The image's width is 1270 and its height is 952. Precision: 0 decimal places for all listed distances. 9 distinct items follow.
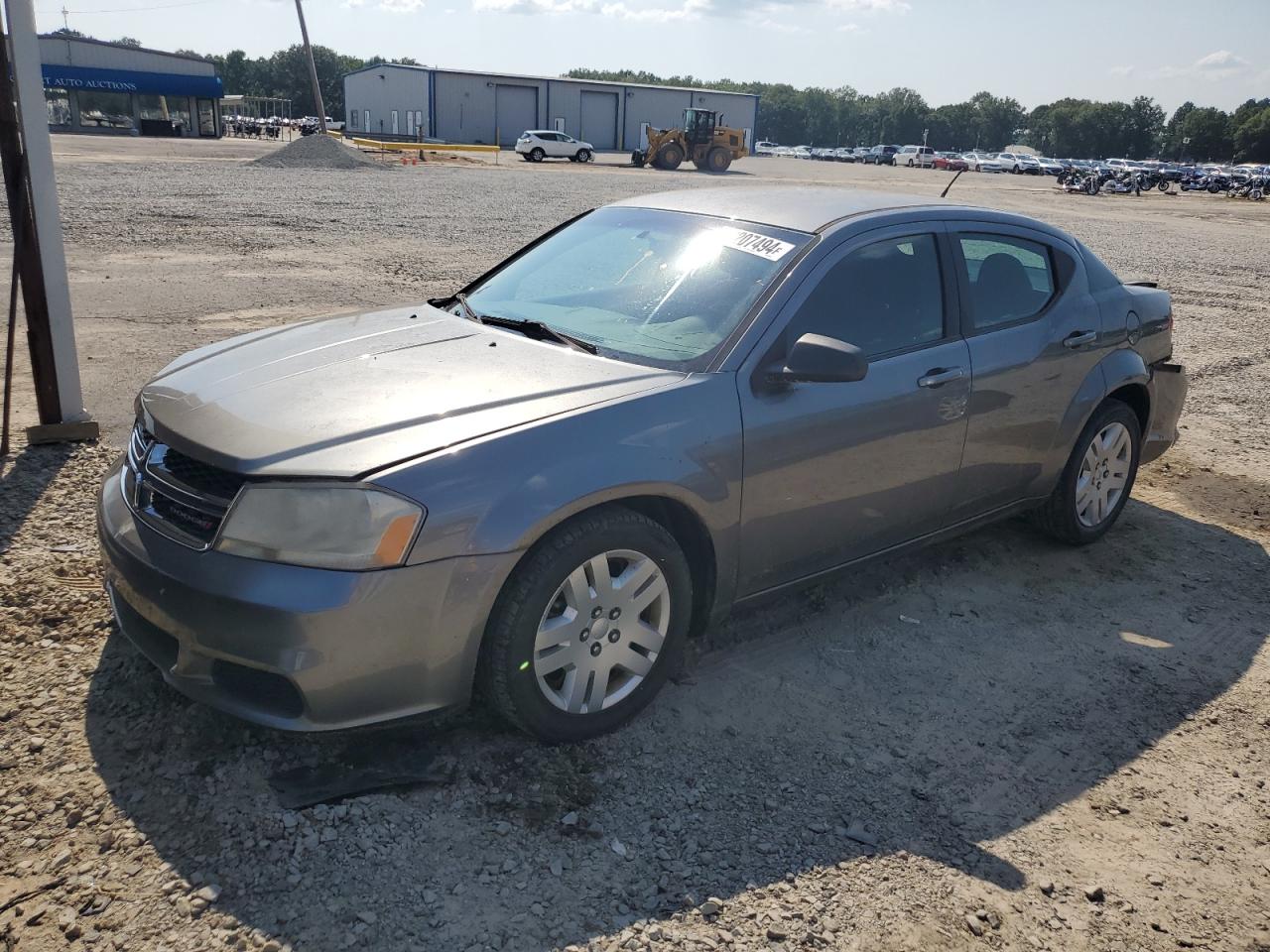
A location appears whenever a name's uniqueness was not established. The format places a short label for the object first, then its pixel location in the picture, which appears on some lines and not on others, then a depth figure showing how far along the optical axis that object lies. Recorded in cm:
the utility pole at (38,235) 536
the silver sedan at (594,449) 278
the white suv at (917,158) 8444
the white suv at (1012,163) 7688
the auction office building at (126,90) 6500
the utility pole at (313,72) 4369
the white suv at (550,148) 5159
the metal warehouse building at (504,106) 7162
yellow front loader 4759
